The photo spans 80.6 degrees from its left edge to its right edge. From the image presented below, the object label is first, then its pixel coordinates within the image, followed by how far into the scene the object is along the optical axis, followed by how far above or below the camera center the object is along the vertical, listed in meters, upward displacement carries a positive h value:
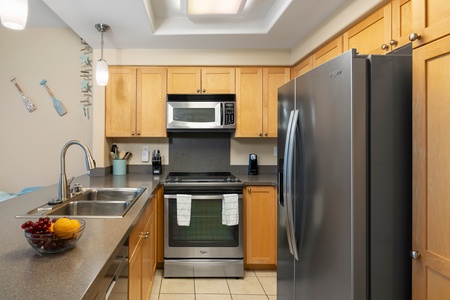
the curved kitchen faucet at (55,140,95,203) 1.64 -0.20
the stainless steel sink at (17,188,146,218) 1.48 -0.34
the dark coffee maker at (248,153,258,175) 3.12 -0.15
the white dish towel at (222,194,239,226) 2.52 -0.55
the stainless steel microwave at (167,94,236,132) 2.80 +0.42
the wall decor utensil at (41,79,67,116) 3.02 +0.55
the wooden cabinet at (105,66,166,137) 2.85 +0.54
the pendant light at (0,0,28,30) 1.18 +0.63
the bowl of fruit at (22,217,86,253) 0.87 -0.27
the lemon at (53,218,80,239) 0.89 -0.26
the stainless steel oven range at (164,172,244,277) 2.52 -0.78
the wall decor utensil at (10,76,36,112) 3.00 +0.59
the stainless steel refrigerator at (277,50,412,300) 1.03 -0.10
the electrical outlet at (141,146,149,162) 3.13 -0.05
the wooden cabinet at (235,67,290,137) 2.91 +0.58
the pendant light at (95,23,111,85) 2.27 +0.71
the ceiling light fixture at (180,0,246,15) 2.15 +1.22
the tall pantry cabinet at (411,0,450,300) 0.88 +0.01
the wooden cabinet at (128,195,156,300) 1.38 -0.66
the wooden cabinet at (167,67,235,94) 2.89 +0.79
